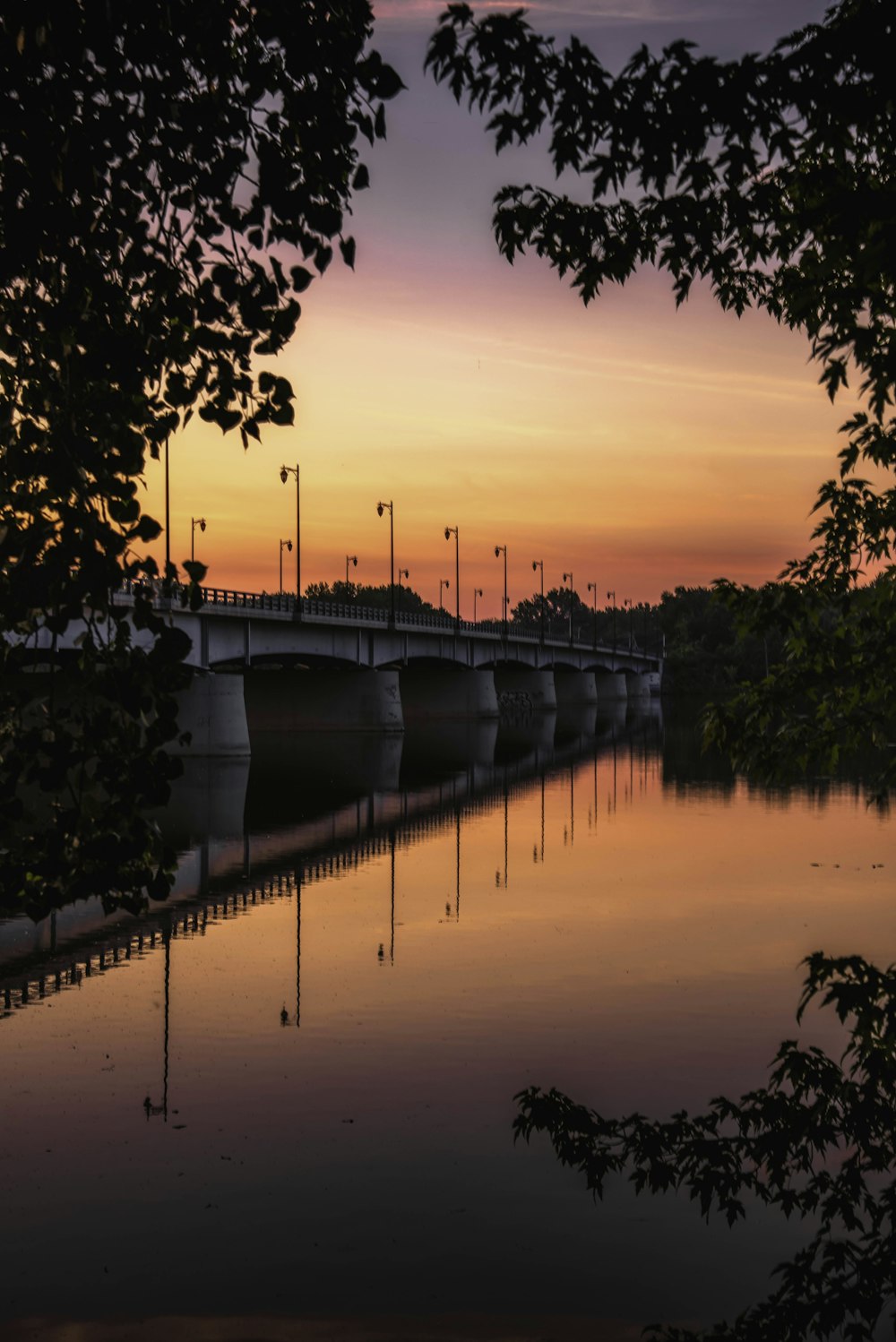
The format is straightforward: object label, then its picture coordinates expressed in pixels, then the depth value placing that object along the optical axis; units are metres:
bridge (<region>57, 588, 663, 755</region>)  68.62
